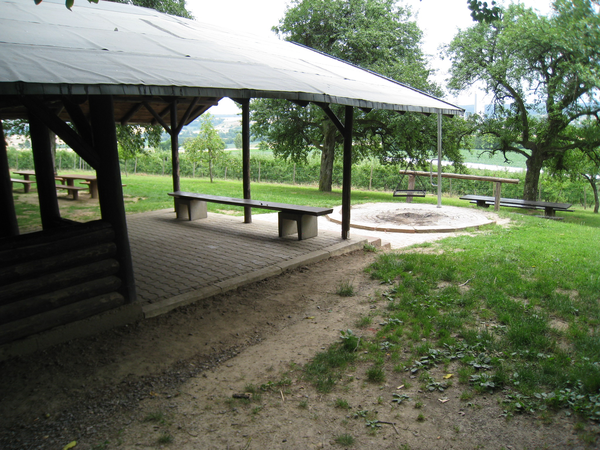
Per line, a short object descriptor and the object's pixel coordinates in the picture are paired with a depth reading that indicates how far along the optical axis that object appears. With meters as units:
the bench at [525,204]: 12.83
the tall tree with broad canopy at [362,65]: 16.28
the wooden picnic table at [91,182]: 13.59
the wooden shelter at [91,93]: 3.39
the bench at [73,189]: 12.99
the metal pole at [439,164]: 10.12
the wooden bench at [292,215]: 7.13
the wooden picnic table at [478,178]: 12.12
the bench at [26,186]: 14.56
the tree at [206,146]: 21.65
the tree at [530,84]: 14.98
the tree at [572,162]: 17.03
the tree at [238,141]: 46.10
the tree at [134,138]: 16.64
